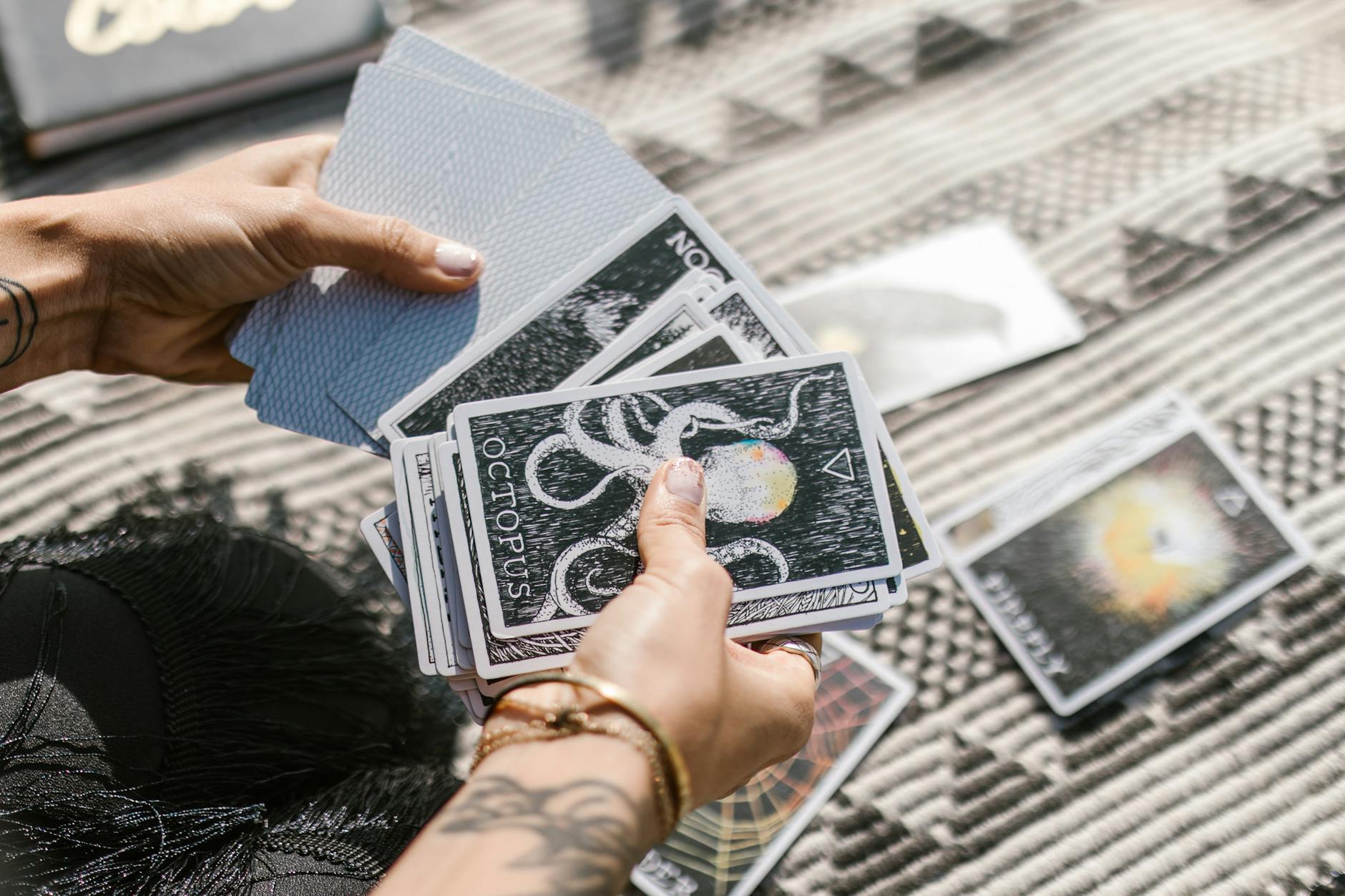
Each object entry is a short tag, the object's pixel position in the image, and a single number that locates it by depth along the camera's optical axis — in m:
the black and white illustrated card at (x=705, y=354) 0.79
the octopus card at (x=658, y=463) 0.72
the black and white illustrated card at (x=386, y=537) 0.78
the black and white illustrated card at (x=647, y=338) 0.81
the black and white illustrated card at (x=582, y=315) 0.82
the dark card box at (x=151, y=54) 1.08
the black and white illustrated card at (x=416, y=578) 0.73
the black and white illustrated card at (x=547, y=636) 0.72
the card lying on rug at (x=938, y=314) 1.04
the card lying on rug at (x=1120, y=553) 0.95
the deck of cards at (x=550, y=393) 0.72
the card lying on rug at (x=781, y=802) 0.90
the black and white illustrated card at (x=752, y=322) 0.84
